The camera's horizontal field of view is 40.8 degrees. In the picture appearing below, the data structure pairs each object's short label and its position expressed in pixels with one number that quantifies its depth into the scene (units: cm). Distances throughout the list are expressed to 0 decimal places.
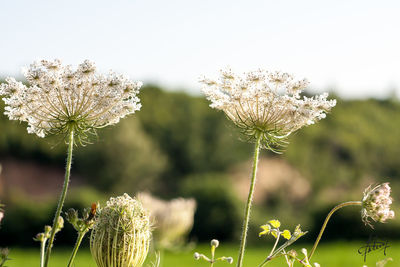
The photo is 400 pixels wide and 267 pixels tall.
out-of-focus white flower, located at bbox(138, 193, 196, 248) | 895
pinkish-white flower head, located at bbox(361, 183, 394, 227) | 208
